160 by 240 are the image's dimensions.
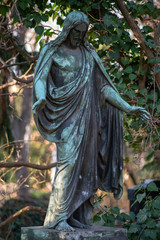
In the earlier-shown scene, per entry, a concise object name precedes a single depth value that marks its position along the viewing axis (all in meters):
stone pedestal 6.85
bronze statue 7.38
